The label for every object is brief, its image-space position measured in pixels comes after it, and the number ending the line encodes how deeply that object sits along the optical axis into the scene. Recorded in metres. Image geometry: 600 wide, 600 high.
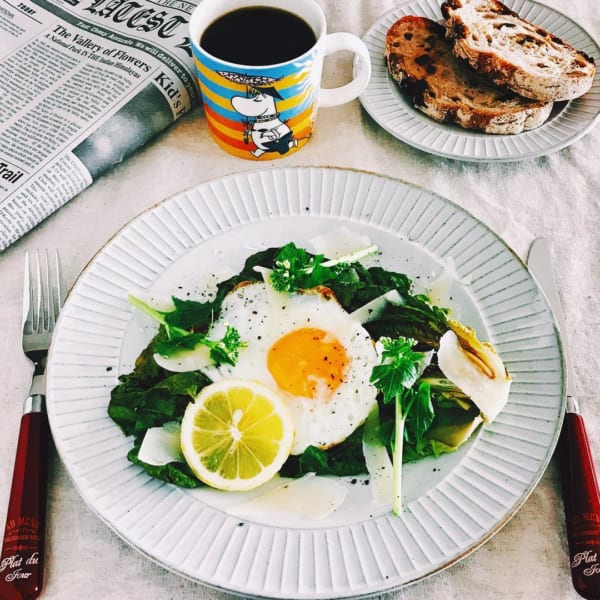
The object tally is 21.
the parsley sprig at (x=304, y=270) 0.38
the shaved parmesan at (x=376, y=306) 0.38
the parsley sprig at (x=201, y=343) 0.36
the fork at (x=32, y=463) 0.32
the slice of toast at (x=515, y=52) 0.47
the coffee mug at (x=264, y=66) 0.43
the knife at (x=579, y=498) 0.32
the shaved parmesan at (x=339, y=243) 0.41
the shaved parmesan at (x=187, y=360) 0.36
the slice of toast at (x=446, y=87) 0.47
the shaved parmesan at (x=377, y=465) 0.33
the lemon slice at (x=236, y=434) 0.33
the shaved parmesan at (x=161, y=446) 0.33
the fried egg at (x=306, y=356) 0.36
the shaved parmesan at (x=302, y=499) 0.32
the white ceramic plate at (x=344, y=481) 0.31
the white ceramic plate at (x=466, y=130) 0.47
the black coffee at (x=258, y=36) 0.44
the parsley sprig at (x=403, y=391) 0.33
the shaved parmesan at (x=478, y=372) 0.34
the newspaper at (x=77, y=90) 0.46
